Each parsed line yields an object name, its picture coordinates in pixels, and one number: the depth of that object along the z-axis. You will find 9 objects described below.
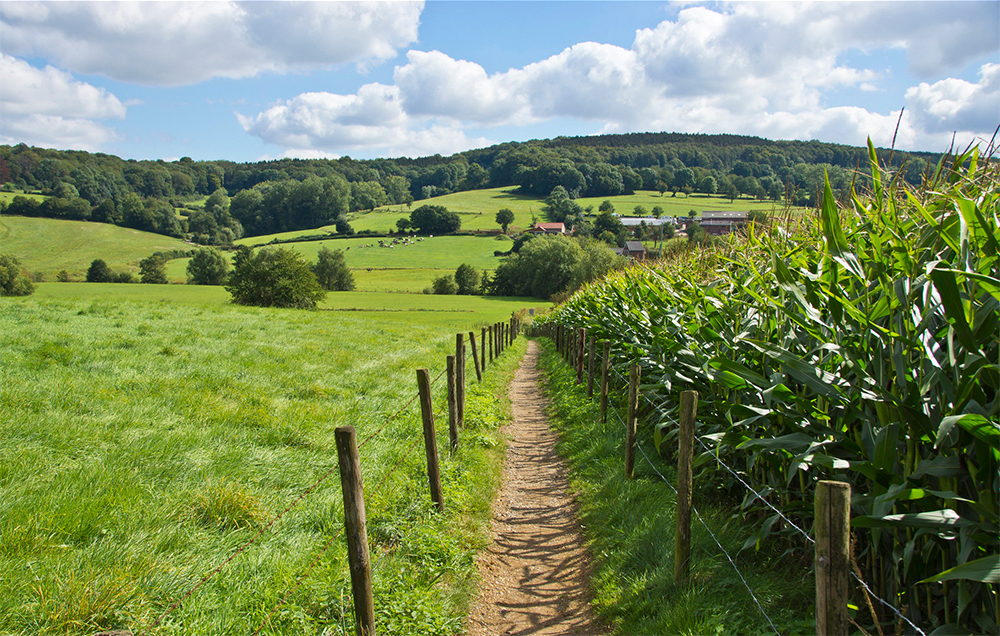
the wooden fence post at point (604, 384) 8.48
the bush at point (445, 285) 67.12
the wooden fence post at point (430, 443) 5.18
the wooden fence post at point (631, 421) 5.85
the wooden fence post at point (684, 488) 3.80
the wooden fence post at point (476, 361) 12.15
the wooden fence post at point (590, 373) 9.86
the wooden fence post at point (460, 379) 8.03
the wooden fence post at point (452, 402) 6.43
